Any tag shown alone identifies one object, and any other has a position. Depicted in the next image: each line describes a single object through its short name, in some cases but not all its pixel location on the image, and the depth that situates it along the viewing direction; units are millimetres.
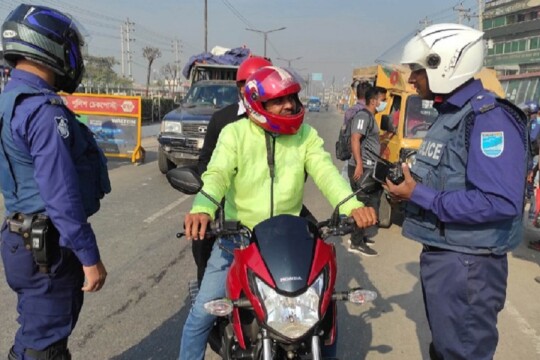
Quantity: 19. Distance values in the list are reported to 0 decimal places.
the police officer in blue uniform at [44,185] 2172
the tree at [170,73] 56725
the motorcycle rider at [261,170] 2469
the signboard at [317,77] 102388
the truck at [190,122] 10703
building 57650
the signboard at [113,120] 12430
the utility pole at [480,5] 41897
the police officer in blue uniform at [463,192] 2176
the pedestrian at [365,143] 6004
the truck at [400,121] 7387
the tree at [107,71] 51303
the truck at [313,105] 63200
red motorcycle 1833
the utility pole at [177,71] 60969
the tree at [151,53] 49459
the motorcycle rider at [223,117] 4176
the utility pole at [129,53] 65062
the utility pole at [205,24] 30547
